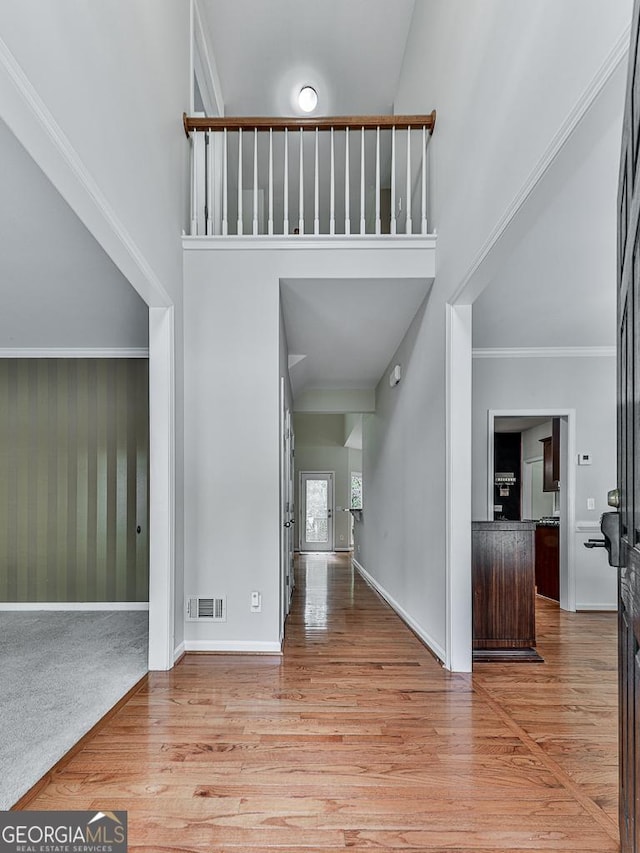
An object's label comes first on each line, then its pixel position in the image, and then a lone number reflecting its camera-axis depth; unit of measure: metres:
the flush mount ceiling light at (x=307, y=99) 5.37
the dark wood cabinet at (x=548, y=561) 6.27
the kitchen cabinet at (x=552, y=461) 6.48
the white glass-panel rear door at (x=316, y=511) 12.71
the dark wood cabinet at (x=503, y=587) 3.99
